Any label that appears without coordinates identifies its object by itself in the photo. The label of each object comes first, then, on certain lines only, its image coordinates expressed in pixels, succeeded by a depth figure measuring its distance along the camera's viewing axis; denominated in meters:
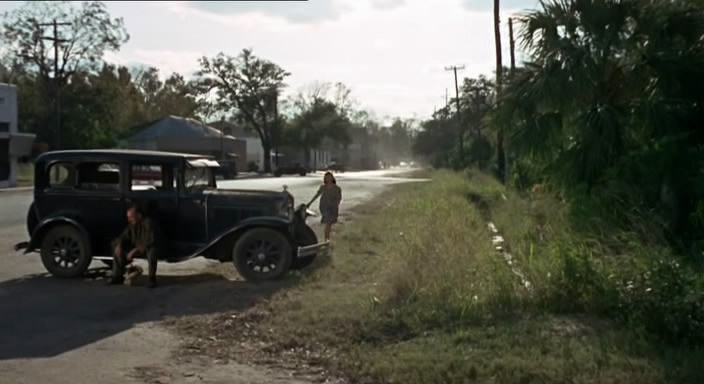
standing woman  17.11
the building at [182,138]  82.94
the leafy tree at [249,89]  94.81
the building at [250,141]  105.48
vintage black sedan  12.09
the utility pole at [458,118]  74.80
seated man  11.50
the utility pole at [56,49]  57.53
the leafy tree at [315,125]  109.69
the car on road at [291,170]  84.98
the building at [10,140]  51.97
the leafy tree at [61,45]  63.47
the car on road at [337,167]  108.81
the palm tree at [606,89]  15.17
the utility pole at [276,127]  99.28
